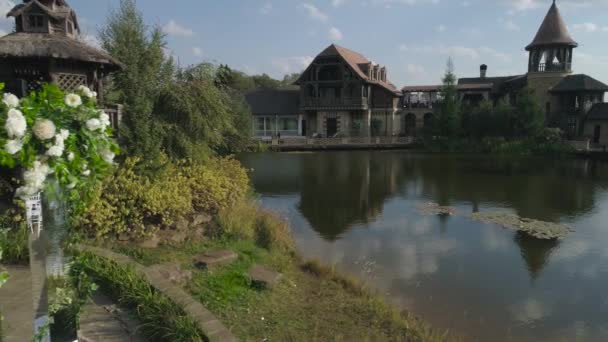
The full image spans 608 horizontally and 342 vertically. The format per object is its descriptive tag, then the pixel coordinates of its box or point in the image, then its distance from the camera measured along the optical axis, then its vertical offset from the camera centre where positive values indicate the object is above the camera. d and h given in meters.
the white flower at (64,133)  2.82 +0.00
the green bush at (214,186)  9.26 -1.29
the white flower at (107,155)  3.17 -0.17
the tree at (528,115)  34.25 +1.27
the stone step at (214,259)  7.07 -2.21
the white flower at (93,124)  2.98 +0.06
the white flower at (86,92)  3.33 +0.33
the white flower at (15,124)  2.57 +0.06
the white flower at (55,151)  2.77 -0.12
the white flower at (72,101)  2.93 +0.23
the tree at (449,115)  37.66 +1.45
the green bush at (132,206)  7.28 -1.36
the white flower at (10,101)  2.75 +0.21
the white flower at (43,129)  2.71 +0.03
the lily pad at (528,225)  11.79 -2.86
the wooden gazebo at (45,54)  9.88 +1.87
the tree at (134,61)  11.59 +2.10
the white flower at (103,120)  3.11 +0.09
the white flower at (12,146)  2.61 -0.08
